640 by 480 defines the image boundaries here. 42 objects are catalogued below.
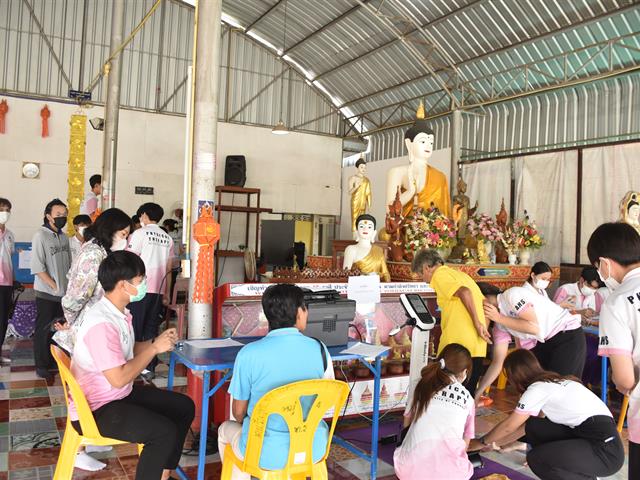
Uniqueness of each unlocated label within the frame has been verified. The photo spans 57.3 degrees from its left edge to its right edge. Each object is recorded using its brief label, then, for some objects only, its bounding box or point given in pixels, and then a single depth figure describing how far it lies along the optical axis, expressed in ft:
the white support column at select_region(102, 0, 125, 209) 25.74
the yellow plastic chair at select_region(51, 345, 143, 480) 7.82
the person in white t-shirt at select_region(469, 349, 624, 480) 8.62
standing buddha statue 27.02
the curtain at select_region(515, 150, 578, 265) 29.19
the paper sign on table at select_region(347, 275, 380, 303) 13.53
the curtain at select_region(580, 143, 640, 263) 26.27
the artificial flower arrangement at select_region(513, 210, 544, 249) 23.98
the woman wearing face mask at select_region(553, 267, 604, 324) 16.76
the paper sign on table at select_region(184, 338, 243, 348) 10.33
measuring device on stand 11.99
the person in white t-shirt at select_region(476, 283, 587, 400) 11.79
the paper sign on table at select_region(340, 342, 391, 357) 10.20
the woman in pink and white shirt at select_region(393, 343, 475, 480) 8.34
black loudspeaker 40.04
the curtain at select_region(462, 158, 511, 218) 32.99
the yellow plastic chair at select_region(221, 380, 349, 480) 7.12
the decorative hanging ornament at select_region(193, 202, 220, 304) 11.79
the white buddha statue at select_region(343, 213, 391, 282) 17.20
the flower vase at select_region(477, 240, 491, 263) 23.35
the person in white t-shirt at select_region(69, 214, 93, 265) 18.13
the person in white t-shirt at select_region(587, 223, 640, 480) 6.54
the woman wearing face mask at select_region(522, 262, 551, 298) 14.05
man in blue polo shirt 7.36
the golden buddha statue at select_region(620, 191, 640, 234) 23.30
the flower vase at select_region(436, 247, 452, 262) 21.57
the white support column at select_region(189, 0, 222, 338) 11.97
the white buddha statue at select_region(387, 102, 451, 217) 25.02
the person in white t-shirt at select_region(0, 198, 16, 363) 16.35
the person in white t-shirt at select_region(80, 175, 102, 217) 24.20
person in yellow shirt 11.37
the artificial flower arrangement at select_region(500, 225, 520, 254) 23.88
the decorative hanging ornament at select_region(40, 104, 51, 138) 36.24
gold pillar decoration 24.63
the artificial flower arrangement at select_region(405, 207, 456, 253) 21.02
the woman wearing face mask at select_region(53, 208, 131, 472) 10.90
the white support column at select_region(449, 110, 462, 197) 35.55
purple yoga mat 11.02
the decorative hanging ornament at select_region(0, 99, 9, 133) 35.12
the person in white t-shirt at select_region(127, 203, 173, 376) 15.53
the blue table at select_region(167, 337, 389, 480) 8.85
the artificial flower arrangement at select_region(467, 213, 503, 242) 23.47
